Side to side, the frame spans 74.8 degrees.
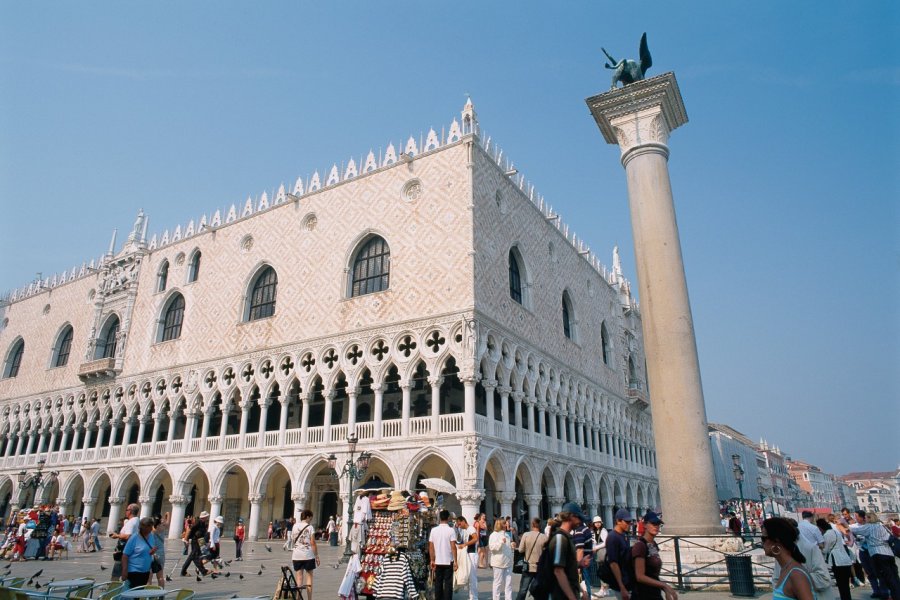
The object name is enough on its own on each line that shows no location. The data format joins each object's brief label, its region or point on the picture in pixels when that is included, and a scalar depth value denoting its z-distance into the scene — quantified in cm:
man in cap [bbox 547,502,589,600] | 411
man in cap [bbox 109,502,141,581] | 684
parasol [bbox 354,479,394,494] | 1147
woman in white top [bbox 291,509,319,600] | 722
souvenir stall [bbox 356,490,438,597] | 718
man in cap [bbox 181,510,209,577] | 995
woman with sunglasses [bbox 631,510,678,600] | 387
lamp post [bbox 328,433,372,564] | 1398
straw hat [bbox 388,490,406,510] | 754
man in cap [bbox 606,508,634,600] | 432
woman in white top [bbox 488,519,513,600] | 725
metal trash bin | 728
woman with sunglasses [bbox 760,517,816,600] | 285
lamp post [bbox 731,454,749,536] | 1998
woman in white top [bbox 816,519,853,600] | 682
